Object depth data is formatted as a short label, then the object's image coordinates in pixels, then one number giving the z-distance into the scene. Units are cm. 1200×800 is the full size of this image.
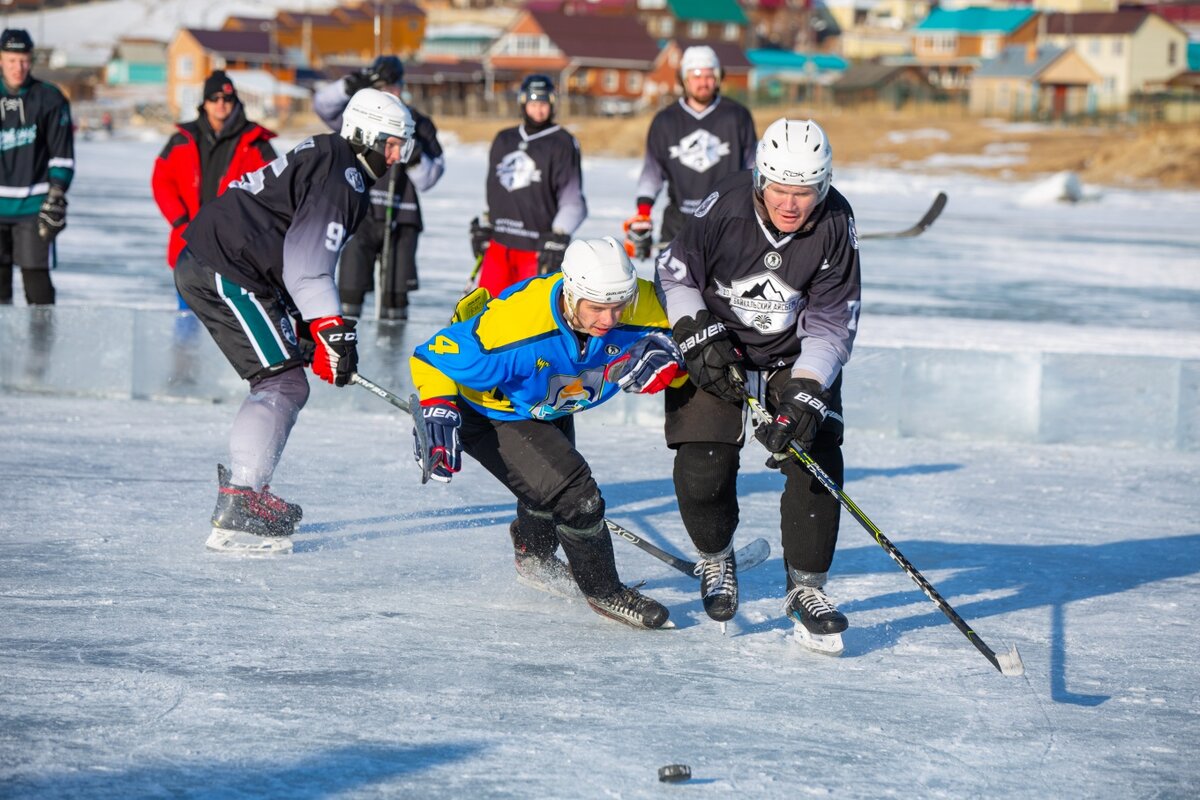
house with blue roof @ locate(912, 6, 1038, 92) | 13999
